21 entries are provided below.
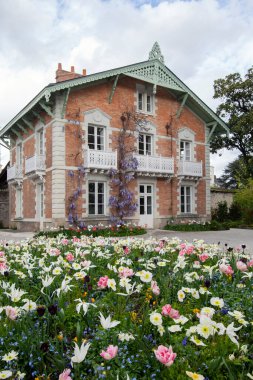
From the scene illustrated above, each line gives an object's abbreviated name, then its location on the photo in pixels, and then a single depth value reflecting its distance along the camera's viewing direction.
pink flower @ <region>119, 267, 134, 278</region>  3.01
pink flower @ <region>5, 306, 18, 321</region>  2.24
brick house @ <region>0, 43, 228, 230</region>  16.09
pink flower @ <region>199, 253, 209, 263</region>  4.02
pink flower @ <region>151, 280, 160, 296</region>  2.68
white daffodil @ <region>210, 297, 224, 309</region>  2.44
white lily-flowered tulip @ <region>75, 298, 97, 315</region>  2.26
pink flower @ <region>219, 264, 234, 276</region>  3.28
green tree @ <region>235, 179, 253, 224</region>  20.02
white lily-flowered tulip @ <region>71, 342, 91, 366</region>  1.67
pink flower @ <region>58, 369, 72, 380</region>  1.63
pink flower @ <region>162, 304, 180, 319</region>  2.18
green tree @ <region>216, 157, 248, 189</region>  44.79
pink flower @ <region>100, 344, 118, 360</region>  1.65
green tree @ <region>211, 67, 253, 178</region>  25.55
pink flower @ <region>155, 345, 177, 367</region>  1.61
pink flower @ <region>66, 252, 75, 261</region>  4.02
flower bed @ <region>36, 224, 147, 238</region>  14.10
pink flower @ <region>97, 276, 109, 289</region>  2.80
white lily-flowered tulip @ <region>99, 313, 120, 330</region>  1.96
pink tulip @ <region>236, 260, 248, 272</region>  3.30
